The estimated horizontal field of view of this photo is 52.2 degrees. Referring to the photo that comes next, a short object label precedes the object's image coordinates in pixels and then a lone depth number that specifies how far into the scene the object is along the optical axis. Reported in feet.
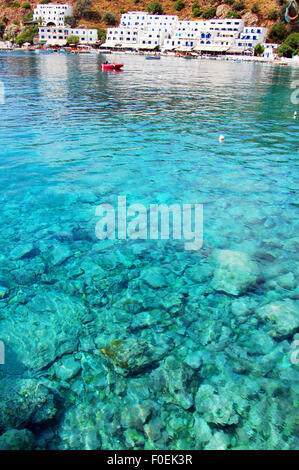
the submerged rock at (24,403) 12.36
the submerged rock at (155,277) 20.43
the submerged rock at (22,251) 22.61
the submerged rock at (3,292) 19.03
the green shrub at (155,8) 510.17
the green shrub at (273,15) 428.97
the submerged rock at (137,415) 12.62
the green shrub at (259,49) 358.02
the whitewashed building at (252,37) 397.78
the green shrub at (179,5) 526.16
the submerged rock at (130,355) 14.79
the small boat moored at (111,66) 160.05
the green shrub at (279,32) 383.24
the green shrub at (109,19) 530.27
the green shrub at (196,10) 501.72
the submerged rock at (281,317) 16.99
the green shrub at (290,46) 314.26
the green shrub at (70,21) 526.16
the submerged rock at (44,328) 15.61
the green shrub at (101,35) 486.43
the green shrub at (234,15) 446.19
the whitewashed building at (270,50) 350.99
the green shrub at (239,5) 468.75
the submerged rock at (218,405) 12.92
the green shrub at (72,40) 440.86
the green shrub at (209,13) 481.18
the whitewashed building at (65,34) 482.53
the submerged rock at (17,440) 11.37
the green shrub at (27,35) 465.06
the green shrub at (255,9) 447.83
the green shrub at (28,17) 560.20
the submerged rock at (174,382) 13.65
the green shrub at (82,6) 538.47
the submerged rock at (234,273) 20.16
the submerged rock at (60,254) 22.34
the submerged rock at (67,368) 14.53
